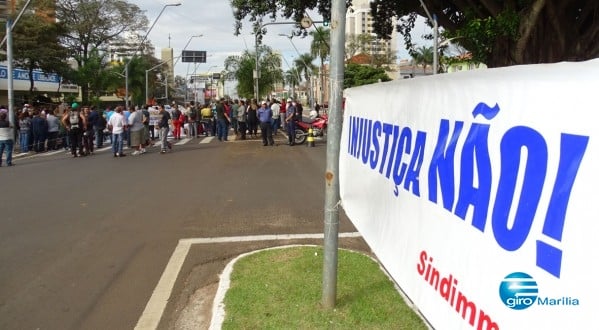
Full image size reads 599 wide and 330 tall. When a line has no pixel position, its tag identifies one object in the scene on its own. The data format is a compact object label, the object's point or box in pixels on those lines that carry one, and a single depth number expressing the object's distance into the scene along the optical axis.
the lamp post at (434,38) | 15.52
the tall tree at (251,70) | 56.38
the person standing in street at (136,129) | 17.86
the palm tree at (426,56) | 68.56
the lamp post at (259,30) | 18.24
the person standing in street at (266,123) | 19.84
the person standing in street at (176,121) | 24.20
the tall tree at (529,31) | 11.23
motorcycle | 20.81
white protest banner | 1.79
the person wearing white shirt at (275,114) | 22.63
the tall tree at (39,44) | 38.16
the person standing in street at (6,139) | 15.71
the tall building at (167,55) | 112.94
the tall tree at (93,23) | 50.44
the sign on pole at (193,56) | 55.69
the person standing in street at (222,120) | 22.72
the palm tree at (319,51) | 70.19
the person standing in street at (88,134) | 18.23
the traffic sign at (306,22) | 17.41
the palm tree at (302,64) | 85.70
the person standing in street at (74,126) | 17.52
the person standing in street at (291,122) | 19.77
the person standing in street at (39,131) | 20.16
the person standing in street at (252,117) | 22.88
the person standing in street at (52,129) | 20.86
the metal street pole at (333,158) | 4.15
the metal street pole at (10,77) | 20.23
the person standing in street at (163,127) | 18.20
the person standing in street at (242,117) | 22.97
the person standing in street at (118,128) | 17.01
